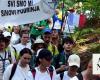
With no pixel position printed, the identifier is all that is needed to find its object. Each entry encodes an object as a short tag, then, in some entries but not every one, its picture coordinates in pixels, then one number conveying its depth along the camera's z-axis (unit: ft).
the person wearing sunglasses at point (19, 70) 23.48
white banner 29.32
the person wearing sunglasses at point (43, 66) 23.04
